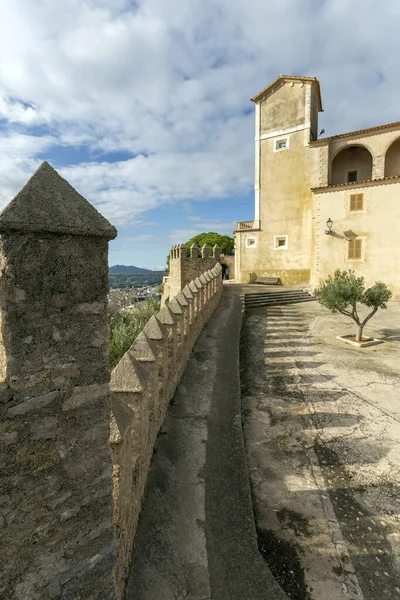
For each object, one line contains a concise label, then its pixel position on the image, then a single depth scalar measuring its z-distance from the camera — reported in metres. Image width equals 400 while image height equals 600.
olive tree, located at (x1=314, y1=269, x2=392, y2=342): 9.27
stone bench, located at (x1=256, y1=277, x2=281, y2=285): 20.69
